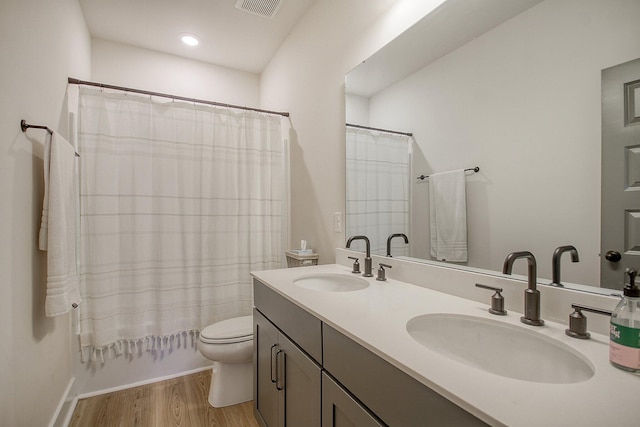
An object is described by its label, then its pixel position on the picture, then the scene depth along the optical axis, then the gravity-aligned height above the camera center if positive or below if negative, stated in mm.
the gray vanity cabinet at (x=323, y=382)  635 -495
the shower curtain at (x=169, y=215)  1947 -20
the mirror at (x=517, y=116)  827 +325
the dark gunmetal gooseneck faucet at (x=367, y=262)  1549 -263
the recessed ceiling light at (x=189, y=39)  2436 +1433
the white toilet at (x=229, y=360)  1843 -926
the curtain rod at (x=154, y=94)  1888 +820
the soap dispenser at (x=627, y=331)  597 -246
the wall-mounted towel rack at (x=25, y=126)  1232 +367
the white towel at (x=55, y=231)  1364 -84
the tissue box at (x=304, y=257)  2086 -319
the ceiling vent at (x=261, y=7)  2051 +1445
